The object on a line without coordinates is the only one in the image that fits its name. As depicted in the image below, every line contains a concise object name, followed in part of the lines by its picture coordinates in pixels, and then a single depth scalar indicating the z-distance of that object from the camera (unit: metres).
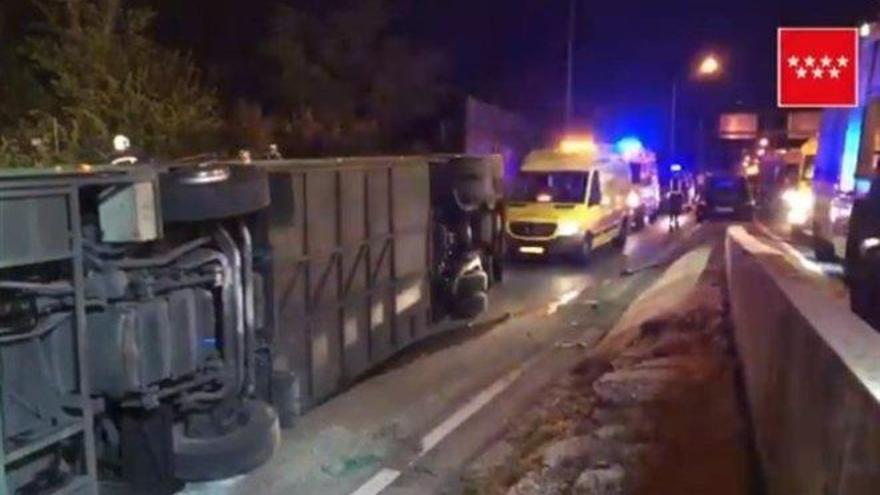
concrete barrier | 3.83
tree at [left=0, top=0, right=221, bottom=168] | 18.14
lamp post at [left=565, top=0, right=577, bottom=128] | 33.25
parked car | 46.69
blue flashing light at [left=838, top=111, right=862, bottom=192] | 14.43
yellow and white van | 24.83
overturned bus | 5.40
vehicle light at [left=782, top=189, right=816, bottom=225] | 21.73
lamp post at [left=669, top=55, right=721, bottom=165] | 36.03
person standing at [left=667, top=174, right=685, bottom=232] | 37.40
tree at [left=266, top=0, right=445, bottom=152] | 27.02
